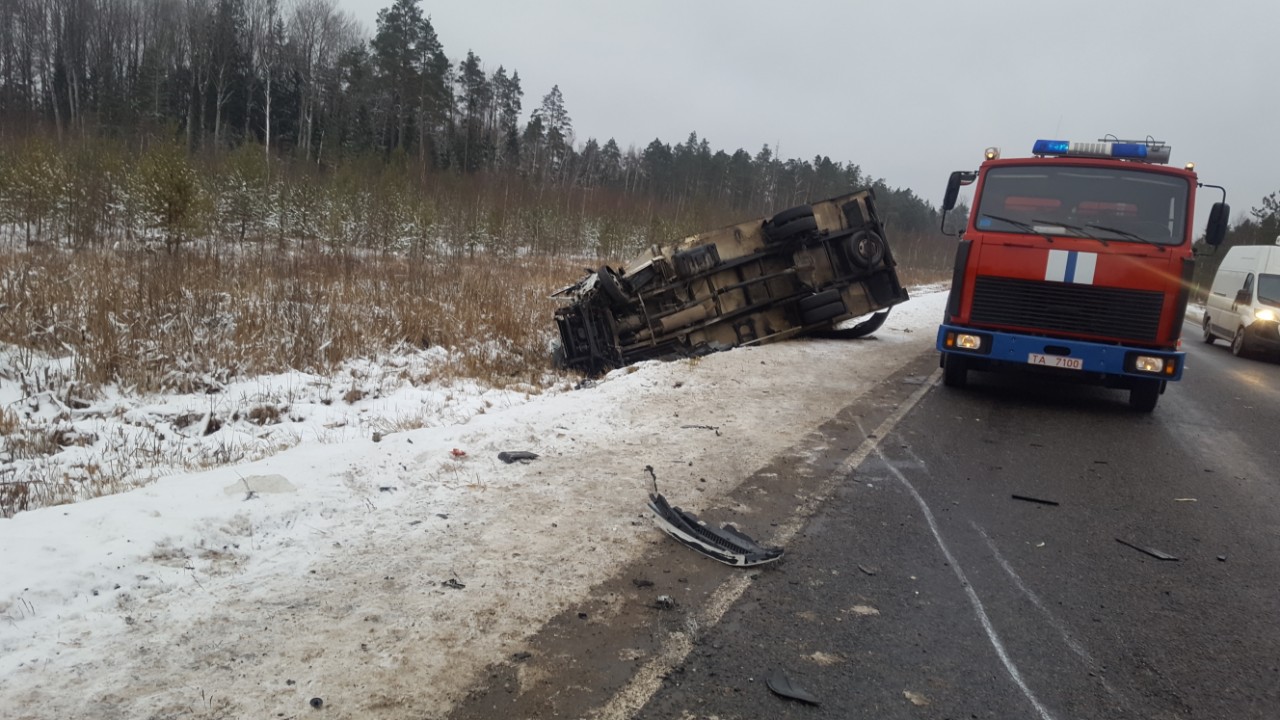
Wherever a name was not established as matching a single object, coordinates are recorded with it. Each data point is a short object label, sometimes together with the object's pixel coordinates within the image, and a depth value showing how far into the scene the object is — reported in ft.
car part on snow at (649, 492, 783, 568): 12.35
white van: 49.34
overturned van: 34.45
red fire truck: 23.09
